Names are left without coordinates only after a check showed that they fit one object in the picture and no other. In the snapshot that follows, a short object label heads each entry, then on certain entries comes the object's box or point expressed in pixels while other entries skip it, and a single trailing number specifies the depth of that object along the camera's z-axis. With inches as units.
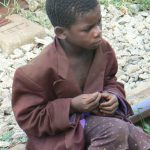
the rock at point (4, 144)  157.2
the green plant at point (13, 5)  252.6
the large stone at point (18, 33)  223.0
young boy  128.0
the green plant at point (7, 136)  161.6
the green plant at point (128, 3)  263.3
